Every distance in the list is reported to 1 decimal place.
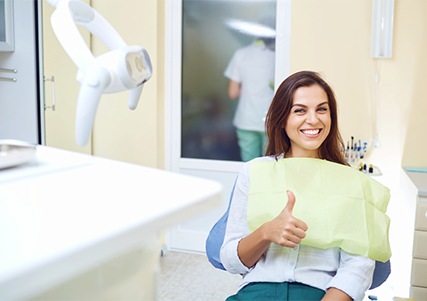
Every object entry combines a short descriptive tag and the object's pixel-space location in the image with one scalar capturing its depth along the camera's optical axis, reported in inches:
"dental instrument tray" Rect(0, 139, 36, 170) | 29.1
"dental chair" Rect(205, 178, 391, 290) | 55.2
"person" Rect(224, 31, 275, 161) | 122.5
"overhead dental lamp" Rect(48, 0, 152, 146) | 27.8
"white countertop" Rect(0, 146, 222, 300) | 15.7
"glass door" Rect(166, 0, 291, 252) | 121.6
